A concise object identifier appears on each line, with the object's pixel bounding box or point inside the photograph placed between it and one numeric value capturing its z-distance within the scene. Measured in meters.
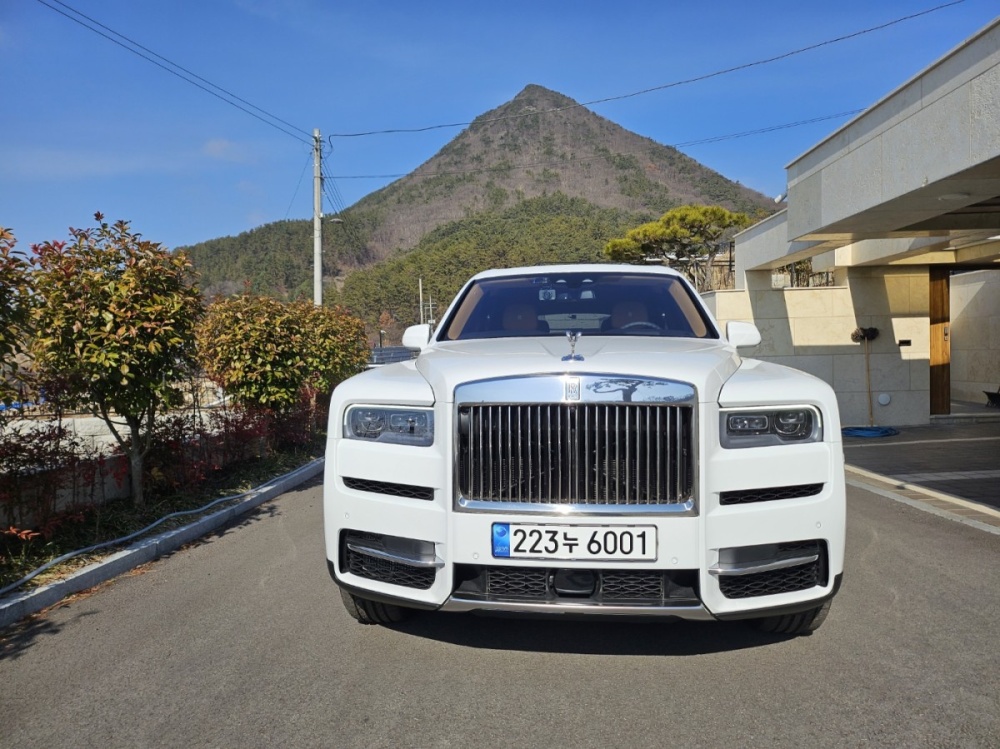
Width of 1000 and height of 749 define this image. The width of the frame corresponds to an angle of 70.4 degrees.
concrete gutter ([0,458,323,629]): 4.02
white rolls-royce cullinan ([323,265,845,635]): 2.89
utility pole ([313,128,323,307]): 20.09
